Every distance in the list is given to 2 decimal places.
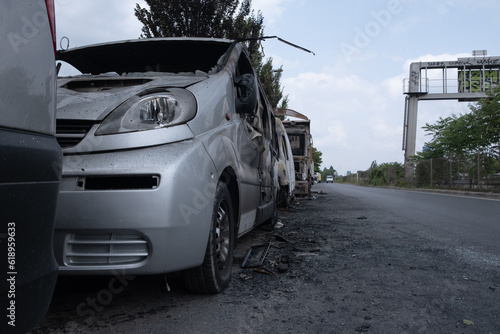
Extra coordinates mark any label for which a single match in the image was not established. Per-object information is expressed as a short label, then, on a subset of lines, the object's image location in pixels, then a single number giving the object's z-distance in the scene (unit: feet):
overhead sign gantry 101.86
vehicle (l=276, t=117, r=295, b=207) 23.13
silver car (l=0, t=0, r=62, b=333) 3.99
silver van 6.81
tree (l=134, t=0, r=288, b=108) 28.94
